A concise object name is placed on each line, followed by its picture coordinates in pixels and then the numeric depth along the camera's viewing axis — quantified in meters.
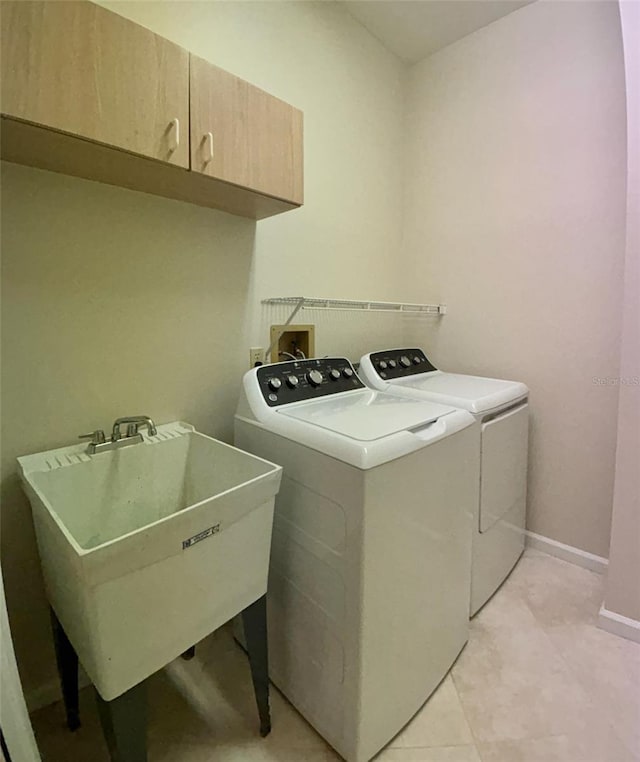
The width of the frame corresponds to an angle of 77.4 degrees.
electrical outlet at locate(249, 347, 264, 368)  1.79
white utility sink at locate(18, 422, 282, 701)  0.83
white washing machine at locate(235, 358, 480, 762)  1.05
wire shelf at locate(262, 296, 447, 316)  1.84
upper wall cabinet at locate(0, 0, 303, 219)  0.89
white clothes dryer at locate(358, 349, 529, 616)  1.62
